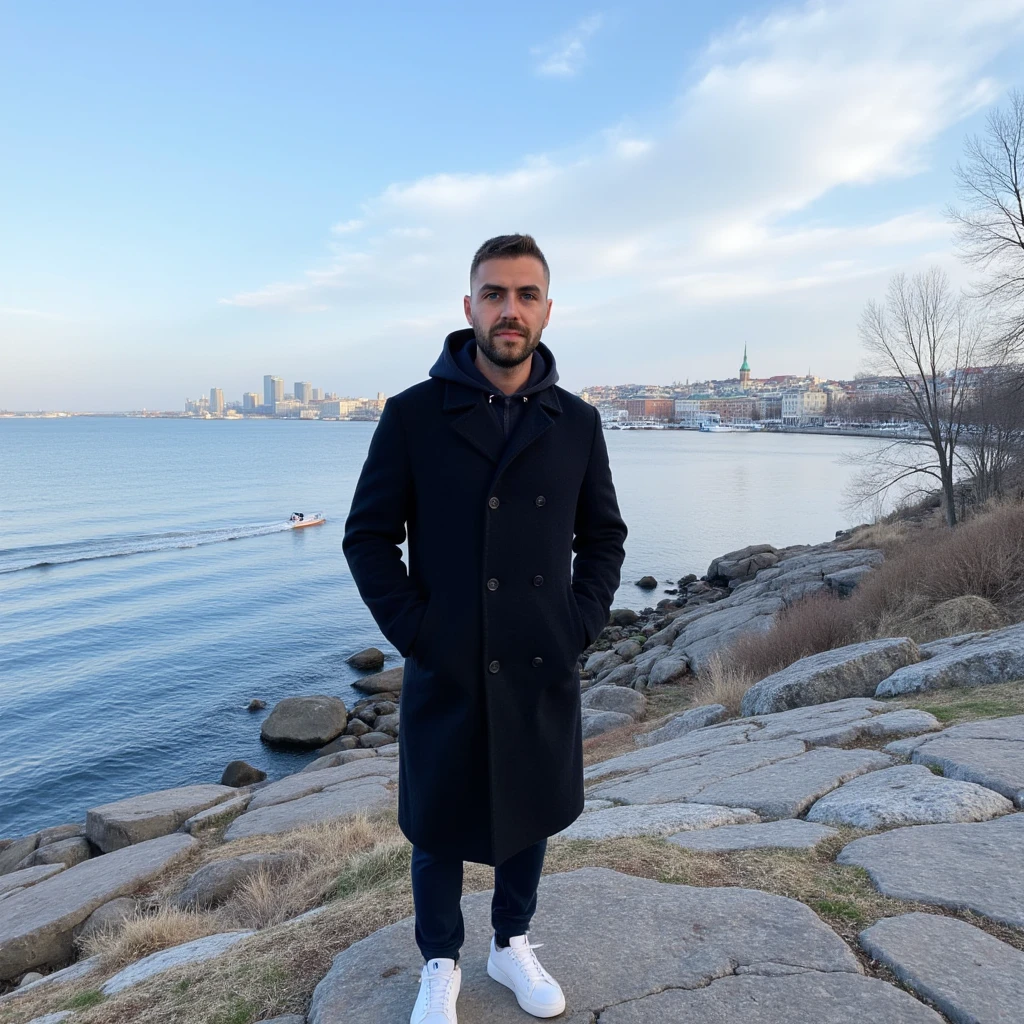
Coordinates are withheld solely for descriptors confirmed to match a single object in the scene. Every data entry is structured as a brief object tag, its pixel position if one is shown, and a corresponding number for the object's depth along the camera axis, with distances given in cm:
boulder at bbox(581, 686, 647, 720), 1052
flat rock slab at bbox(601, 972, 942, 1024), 232
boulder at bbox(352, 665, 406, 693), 1758
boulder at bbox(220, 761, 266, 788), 1250
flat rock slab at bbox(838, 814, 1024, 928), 294
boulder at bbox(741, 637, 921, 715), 715
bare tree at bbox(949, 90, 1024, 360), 1944
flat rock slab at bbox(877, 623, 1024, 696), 644
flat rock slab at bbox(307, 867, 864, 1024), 257
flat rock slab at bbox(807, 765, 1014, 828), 377
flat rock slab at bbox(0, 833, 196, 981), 575
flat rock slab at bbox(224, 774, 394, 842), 751
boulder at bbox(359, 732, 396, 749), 1412
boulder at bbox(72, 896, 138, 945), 565
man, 241
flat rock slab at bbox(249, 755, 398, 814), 892
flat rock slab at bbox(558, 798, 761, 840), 416
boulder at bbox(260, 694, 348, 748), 1448
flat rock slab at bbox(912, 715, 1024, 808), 406
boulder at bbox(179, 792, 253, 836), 835
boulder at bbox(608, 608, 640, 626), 2161
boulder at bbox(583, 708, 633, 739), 969
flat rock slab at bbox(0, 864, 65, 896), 767
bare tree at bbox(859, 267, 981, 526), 2339
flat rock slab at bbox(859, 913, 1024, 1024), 230
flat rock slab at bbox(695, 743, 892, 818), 429
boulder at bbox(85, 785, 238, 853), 877
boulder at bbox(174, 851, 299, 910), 547
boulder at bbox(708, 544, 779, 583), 2512
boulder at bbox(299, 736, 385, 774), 1115
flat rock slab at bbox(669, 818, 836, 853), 368
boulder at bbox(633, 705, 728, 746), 804
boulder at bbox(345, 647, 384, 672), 1931
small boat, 3975
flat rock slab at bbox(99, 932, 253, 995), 359
